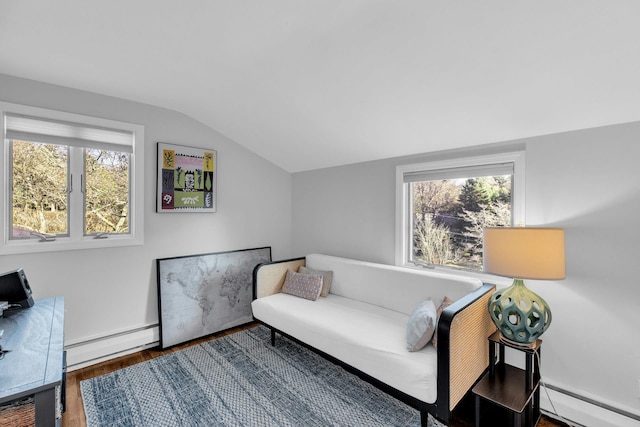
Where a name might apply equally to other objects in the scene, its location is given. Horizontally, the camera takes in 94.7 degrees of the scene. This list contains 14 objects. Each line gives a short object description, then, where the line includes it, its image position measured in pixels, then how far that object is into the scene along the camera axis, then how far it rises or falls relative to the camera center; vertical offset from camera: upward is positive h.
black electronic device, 1.91 -0.49
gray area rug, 1.92 -1.31
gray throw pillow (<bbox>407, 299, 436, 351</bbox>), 1.80 -0.71
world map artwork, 2.93 -0.84
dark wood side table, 1.63 -1.02
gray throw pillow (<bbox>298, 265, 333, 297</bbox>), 3.04 -0.66
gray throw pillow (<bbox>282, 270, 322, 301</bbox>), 2.90 -0.71
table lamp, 1.65 -0.30
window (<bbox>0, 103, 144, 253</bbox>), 2.29 +0.29
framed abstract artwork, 2.96 +0.38
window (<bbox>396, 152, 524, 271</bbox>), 2.23 +0.08
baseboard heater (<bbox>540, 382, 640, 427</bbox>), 1.71 -1.17
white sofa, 1.64 -0.83
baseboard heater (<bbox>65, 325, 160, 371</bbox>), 2.51 -1.20
